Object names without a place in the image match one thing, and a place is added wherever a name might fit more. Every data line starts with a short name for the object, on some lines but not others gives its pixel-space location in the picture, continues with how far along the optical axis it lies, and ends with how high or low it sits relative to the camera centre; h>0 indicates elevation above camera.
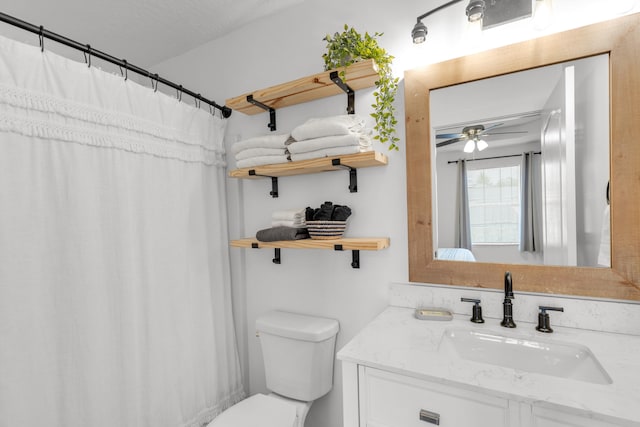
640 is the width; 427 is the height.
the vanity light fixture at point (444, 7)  1.05 +0.64
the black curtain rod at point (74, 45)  0.99 +0.63
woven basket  1.34 -0.11
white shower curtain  1.04 -0.18
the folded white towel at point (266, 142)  1.44 +0.31
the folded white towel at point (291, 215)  1.43 -0.05
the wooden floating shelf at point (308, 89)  1.26 +0.53
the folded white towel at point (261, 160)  1.44 +0.22
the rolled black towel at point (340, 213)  1.35 -0.04
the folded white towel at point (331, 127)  1.25 +0.32
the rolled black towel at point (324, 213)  1.34 -0.04
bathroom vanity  0.70 -0.47
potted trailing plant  1.25 +0.58
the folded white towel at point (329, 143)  1.24 +0.26
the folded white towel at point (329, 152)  1.25 +0.22
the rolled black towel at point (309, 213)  1.39 -0.04
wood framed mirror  0.98 +0.13
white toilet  1.34 -0.77
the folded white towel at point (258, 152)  1.46 +0.26
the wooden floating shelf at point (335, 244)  1.22 -0.17
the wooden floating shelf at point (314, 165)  1.25 +0.17
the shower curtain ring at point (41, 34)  1.05 +0.62
